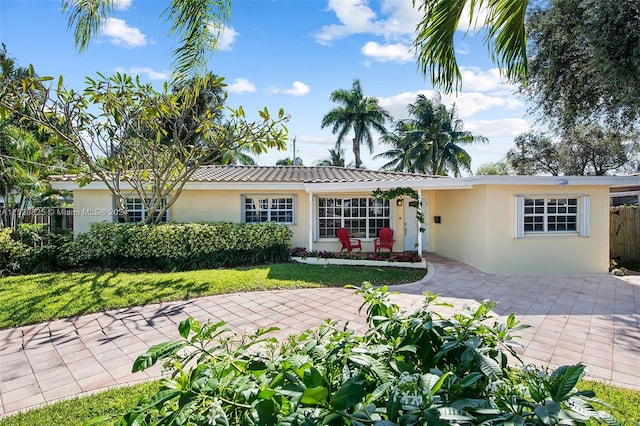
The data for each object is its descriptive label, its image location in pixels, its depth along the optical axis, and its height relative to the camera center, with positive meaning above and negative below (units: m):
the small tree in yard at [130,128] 9.56 +2.82
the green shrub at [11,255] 9.94 -1.25
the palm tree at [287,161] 44.75 +7.19
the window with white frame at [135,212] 13.27 +0.08
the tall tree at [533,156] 28.63 +5.09
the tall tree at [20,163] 10.61 +1.73
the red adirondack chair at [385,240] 12.77 -1.08
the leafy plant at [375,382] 1.24 -0.77
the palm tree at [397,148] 33.81 +6.69
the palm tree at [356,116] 34.19 +10.20
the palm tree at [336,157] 36.91 +6.42
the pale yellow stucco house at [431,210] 10.45 +0.10
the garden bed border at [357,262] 11.20 -1.77
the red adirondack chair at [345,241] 12.62 -1.09
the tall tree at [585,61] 7.58 +4.06
